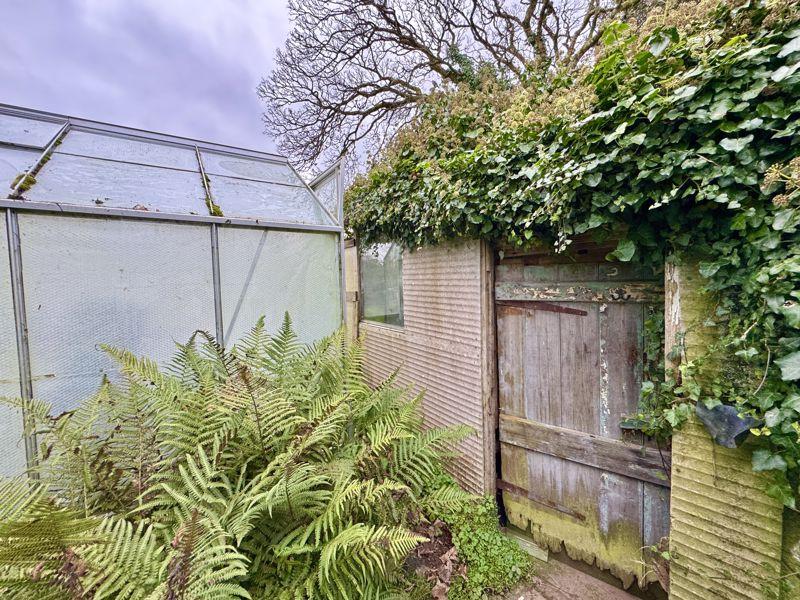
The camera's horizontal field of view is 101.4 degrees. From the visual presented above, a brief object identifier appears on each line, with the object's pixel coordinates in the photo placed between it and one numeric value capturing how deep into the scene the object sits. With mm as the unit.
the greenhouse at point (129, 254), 1652
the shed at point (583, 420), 1357
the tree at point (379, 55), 4809
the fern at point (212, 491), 939
